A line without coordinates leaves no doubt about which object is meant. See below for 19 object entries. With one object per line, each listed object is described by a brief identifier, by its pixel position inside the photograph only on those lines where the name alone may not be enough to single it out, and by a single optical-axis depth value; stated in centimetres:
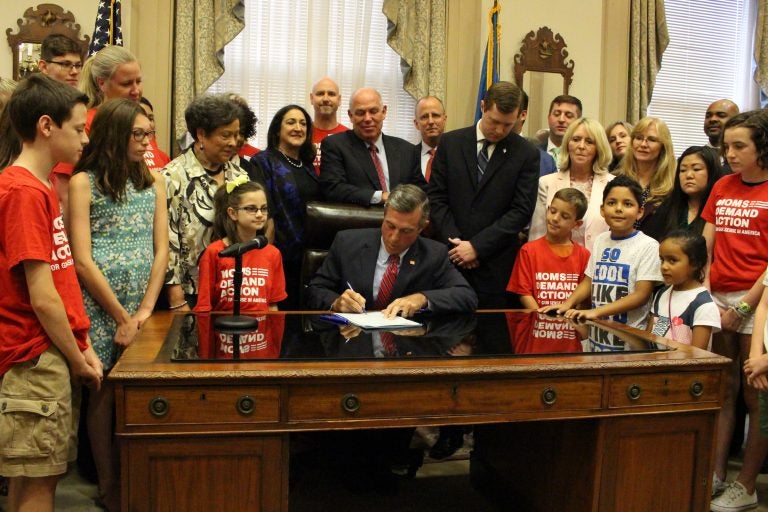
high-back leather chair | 347
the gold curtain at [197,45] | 563
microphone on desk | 245
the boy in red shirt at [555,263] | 364
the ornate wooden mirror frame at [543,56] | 640
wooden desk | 209
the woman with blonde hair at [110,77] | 338
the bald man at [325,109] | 437
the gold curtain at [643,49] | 679
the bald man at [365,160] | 383
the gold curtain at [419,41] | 613
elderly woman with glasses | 324
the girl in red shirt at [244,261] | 307
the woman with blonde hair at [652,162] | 392
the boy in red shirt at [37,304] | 211
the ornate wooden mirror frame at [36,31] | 532
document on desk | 272
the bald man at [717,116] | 518
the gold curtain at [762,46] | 729
